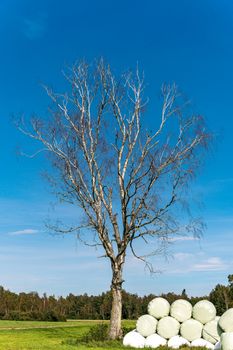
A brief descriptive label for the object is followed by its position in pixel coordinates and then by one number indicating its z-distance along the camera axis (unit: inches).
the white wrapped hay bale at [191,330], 644.1
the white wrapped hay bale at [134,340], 647.1
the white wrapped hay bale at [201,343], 629.3
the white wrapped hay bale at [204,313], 652.1
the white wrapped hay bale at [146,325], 661.3
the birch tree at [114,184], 783.7
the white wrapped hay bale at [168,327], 651.5
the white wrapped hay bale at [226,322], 421.7
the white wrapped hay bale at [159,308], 667.4
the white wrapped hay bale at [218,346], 408.2
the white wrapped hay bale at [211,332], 638.5
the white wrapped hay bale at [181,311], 658.2
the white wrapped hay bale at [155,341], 640.4
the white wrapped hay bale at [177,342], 634.8
